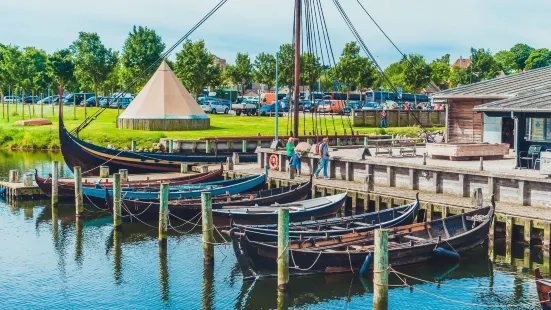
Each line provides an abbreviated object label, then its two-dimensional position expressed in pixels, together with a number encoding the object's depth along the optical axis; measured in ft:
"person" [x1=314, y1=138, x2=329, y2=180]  132.98
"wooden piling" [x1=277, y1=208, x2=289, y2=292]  78.28
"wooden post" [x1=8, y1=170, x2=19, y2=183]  144.77
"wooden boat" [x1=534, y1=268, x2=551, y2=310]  62.64
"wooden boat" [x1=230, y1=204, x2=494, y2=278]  83.05
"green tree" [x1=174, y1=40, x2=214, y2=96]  297.53
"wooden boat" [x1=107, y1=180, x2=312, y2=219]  115.03
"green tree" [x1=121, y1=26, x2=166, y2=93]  294.93
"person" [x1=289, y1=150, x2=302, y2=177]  140.15
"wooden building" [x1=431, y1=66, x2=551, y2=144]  150.30
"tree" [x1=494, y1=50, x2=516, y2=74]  531.13
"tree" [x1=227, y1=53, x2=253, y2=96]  391.04
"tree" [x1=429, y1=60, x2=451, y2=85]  451.53
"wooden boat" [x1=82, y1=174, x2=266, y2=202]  121.80
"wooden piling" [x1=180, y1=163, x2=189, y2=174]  158.40
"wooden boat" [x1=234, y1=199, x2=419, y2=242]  87.25
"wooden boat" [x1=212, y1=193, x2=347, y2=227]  106.32
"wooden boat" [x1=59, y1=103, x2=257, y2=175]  154.92
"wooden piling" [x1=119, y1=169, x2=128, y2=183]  144.60
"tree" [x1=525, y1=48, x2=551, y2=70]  495.04
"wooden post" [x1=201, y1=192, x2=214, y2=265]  90.79
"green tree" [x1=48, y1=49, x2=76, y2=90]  281.13
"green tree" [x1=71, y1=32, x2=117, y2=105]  285.84
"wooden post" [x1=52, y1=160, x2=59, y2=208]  128.36
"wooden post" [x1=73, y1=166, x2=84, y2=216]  119.14
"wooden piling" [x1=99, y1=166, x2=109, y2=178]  150.61
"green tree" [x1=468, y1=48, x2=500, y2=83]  360.07
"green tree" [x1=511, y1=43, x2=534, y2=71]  540.52
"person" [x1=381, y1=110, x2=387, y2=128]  248.93
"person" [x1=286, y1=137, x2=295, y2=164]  138.62
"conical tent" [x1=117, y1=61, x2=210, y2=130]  222.28
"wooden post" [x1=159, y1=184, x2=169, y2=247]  100.53
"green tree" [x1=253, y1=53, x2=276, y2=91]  355.77
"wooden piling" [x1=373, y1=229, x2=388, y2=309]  71.05
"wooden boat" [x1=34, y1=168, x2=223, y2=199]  132.05
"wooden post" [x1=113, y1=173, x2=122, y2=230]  110.63
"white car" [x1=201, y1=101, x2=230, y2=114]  311.27
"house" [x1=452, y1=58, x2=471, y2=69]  643.54
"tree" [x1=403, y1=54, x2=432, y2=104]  320.70
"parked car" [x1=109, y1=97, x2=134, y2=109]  314.18
